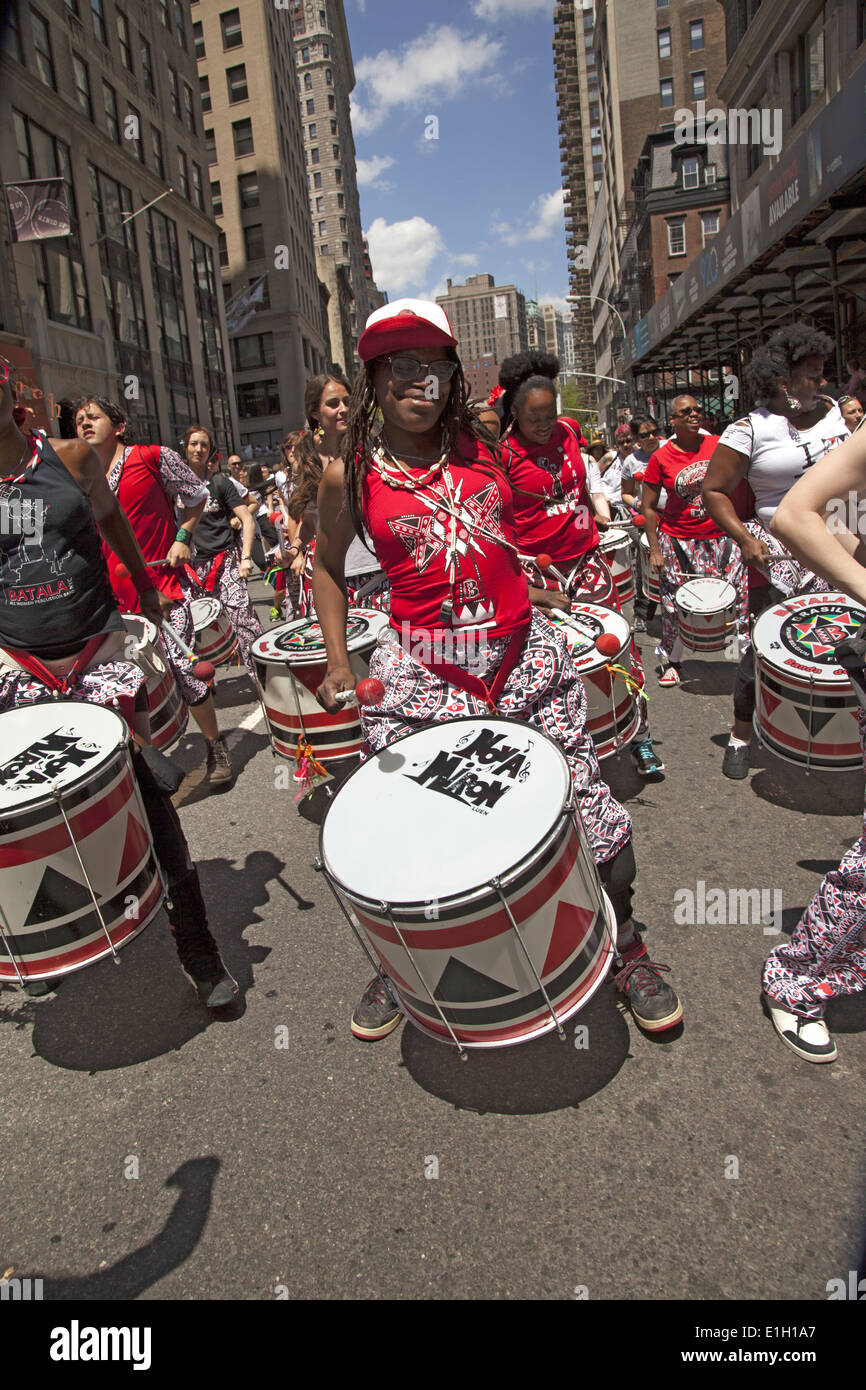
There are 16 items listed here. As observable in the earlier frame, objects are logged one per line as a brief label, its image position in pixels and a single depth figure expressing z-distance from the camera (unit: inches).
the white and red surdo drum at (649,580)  343.0
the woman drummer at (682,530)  269.0
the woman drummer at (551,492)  184.5
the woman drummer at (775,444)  186.5
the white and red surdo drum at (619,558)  300.6
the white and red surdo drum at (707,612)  259.6
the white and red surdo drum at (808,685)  142.5
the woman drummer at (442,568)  100.3
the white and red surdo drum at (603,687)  155.4
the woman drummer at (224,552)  295.7
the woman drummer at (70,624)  114.8
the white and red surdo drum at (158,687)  135.6
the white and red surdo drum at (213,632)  278.1
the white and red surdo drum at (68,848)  91.6
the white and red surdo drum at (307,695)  172.4
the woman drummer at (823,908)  82.9
